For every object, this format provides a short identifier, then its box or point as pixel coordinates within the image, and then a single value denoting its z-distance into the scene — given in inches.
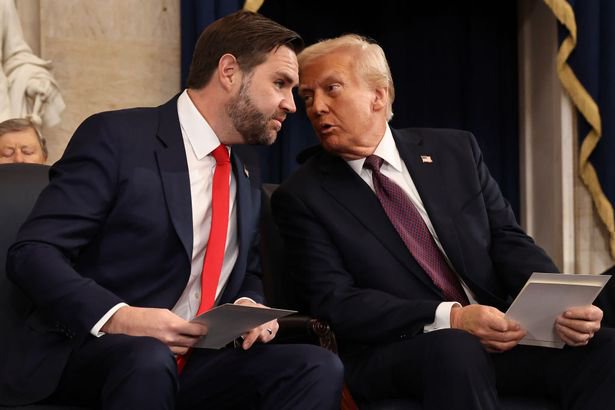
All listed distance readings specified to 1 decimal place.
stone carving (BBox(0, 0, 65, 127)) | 174.3
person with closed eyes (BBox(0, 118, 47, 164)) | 152.8
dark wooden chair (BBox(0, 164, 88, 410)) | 96.4
